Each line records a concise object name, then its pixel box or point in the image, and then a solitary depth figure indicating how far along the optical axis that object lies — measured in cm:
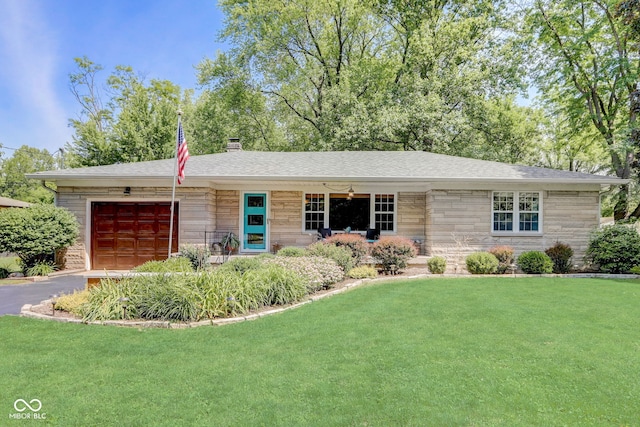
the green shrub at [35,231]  976
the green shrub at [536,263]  991
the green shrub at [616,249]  1009
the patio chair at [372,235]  1176
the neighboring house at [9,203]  2434
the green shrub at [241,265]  767
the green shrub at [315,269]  759
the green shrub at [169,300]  567
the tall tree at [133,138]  1994
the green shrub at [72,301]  605
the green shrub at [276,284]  657
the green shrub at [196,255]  955
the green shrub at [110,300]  573
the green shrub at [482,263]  984
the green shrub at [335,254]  902
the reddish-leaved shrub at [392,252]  962
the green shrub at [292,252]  941
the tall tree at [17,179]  3706
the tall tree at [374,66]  1923
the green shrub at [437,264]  980
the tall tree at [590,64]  1440
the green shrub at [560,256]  1040
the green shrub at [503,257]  1008
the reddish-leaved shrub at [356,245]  990
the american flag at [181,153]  894
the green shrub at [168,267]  707
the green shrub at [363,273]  899
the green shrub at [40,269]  1009
